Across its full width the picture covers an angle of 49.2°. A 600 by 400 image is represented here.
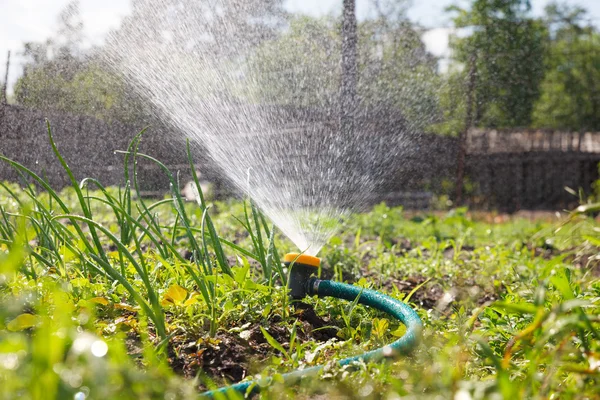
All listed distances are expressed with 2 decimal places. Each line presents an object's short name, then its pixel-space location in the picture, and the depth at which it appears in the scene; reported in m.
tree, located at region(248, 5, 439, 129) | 5.71
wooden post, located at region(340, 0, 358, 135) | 5.44
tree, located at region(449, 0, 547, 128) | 9.71
